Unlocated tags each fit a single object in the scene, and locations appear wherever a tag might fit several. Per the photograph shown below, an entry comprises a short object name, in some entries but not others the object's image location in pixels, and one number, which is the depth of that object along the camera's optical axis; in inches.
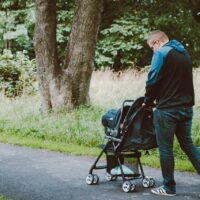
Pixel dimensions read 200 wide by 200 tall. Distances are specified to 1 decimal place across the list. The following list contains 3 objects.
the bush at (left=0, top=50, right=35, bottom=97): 691.7
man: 260.5
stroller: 274.5
